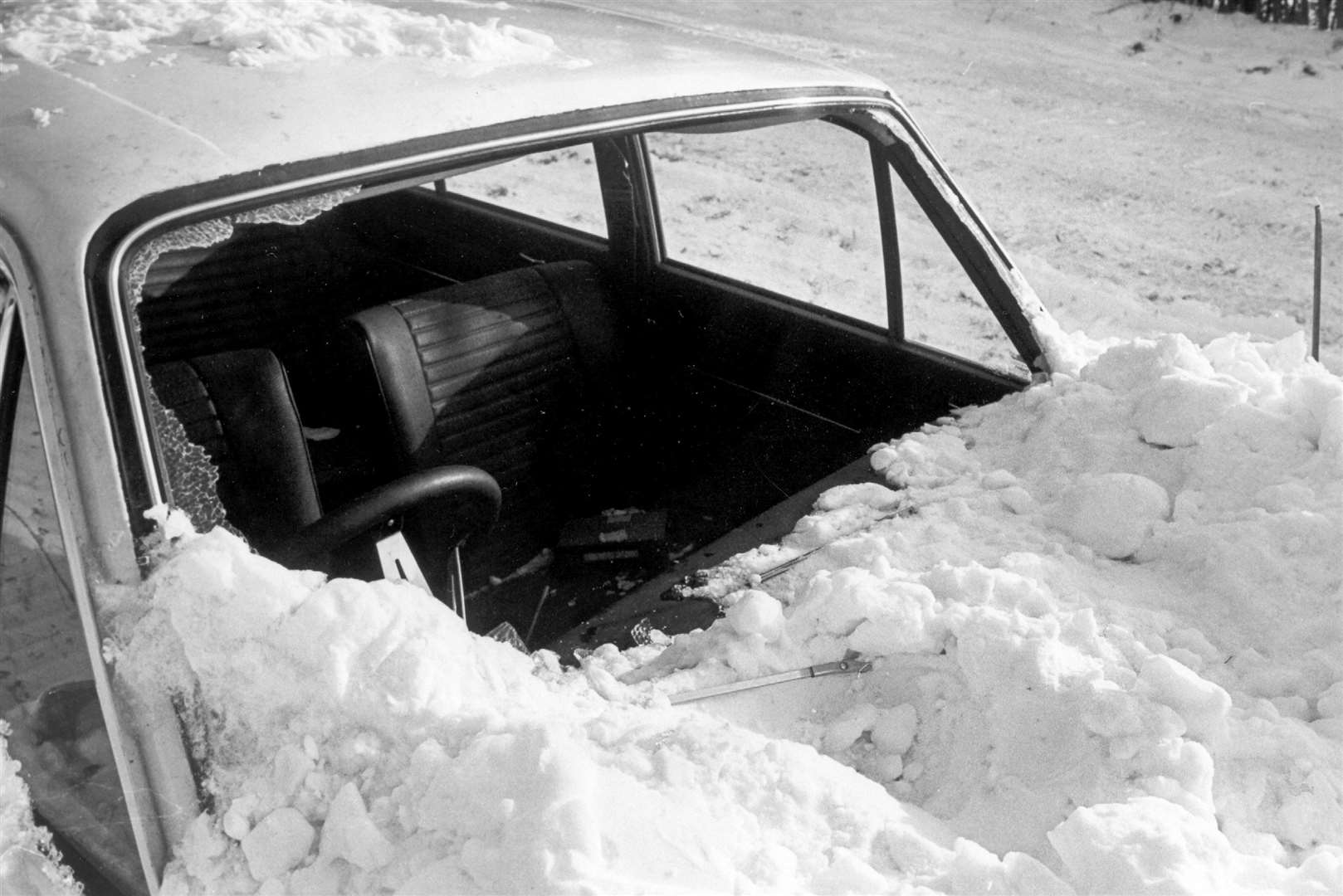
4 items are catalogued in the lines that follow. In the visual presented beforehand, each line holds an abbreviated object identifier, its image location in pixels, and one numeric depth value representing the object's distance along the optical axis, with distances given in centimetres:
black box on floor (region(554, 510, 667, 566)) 293
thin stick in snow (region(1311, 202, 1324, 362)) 262
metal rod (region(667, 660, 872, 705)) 176
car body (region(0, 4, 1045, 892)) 153
